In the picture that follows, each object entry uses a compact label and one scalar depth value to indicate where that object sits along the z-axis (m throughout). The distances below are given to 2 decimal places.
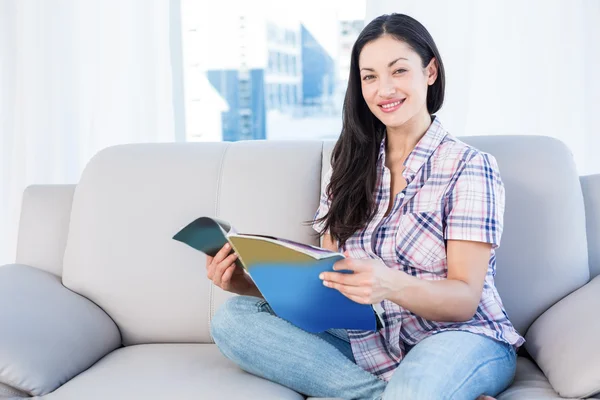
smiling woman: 1.40
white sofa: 1.62
